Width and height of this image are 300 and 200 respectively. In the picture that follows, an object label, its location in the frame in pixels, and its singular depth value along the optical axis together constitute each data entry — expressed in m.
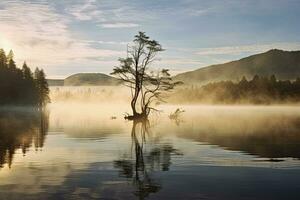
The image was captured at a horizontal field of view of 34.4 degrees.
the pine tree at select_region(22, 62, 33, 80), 141.75
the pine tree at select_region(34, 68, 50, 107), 154.24
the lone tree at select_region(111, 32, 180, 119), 74.19
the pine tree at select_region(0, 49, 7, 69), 127.58
